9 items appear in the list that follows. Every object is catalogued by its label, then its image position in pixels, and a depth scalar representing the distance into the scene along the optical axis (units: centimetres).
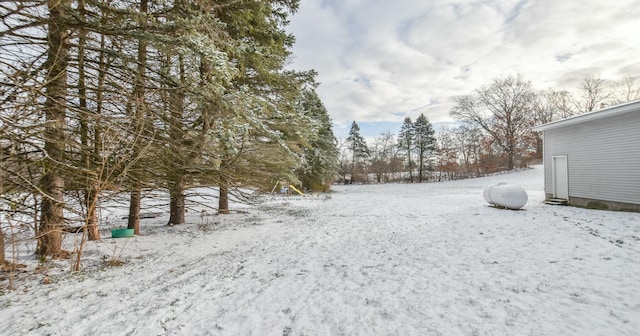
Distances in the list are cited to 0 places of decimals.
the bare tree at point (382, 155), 4178
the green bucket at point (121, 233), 660
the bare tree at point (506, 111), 3000
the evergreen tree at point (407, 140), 3831
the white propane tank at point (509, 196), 1009
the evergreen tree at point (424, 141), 3753
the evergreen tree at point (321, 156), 2120
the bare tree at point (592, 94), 2783
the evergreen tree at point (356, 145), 4111
